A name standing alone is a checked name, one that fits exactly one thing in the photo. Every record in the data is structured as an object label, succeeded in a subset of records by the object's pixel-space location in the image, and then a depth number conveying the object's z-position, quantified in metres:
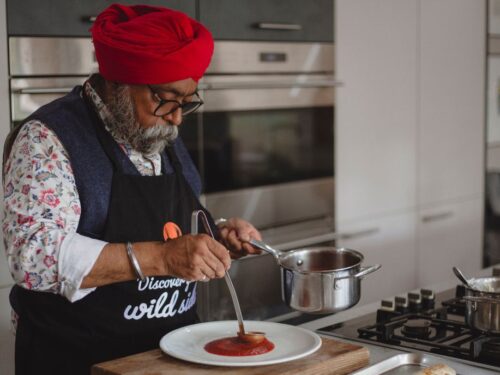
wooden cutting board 1.28
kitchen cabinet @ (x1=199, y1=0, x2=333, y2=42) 2.45
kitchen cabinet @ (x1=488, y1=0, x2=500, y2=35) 3.45
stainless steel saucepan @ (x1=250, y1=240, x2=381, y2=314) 1.41
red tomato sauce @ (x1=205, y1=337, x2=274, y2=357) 1.37
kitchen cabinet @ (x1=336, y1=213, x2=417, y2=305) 2.98
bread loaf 1.29
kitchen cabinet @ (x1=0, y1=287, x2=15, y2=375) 2.06
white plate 1.31
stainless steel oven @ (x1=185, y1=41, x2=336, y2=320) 2.51
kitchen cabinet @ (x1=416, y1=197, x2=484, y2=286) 3.29
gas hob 1.44
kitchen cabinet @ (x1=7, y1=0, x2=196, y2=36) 2.02
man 1.36
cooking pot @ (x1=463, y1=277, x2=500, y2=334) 1.48
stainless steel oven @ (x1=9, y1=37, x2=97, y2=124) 2.04
